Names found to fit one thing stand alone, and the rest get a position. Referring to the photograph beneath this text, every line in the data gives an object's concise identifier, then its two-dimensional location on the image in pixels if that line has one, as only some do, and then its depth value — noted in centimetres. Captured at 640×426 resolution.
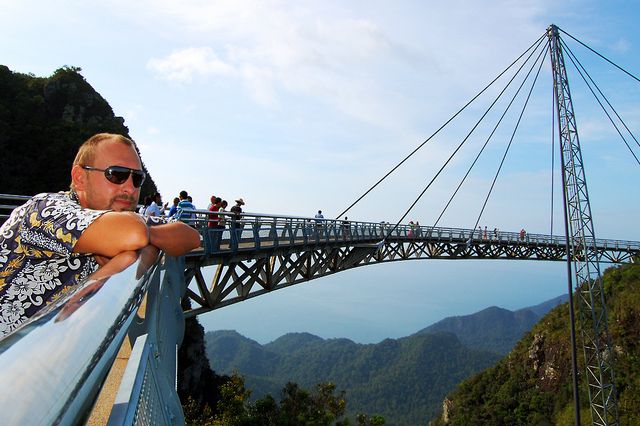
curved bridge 1157
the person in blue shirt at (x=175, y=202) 1301
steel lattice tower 2581
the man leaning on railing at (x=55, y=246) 165
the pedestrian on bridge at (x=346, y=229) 2252
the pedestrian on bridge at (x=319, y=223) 1861
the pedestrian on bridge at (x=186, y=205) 990
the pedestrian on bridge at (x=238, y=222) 1224
